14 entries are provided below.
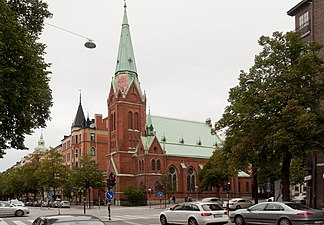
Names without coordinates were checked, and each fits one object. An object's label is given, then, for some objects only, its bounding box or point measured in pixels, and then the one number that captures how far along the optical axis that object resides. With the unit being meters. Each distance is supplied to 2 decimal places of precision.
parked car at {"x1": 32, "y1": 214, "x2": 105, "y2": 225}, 9.56
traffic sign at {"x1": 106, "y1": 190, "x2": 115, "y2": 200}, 28.95
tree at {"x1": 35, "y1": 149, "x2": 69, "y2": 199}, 77.44
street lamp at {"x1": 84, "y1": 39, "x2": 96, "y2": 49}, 19.73
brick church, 76.19
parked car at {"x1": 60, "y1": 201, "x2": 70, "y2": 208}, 68.88
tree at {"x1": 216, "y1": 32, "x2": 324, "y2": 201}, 24.92
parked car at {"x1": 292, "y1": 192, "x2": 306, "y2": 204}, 42.83
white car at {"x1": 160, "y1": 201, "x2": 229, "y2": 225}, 20.33
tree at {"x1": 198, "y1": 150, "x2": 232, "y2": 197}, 72.00
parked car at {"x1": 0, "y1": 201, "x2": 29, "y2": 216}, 36.56
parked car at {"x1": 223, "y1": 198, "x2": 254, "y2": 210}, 45.94
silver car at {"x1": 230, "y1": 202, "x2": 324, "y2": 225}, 19.14
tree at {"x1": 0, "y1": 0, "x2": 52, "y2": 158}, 17.30
